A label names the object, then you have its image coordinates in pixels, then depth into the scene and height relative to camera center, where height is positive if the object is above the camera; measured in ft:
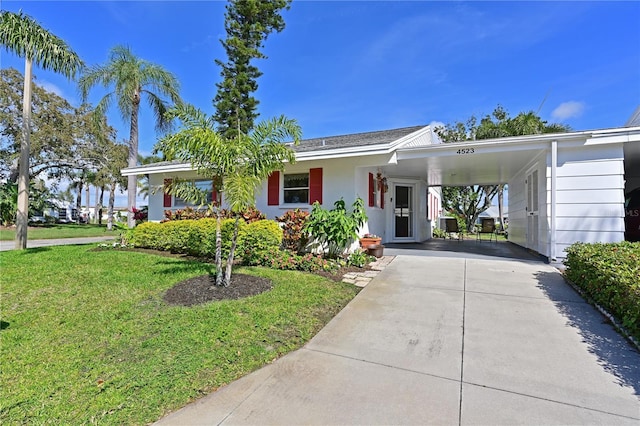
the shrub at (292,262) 20.35 -3.22
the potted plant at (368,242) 25.23 -2.04
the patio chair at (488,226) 44.32 -0.91
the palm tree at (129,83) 41.60 +19.03
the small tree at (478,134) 62.86 +19.74
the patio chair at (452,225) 41.59 -0.85
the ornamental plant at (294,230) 24.12 -1.05
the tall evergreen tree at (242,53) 58.70 +32.99
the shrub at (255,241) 21.65 -1.82
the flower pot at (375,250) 24.68 -2.68
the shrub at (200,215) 25.98 +0.13
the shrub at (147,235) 28.58 -2.06
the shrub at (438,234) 51.57 -2.58
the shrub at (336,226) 22.36 -0.66
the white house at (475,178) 20.47 +3.91
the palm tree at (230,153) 14.11 +3.23
